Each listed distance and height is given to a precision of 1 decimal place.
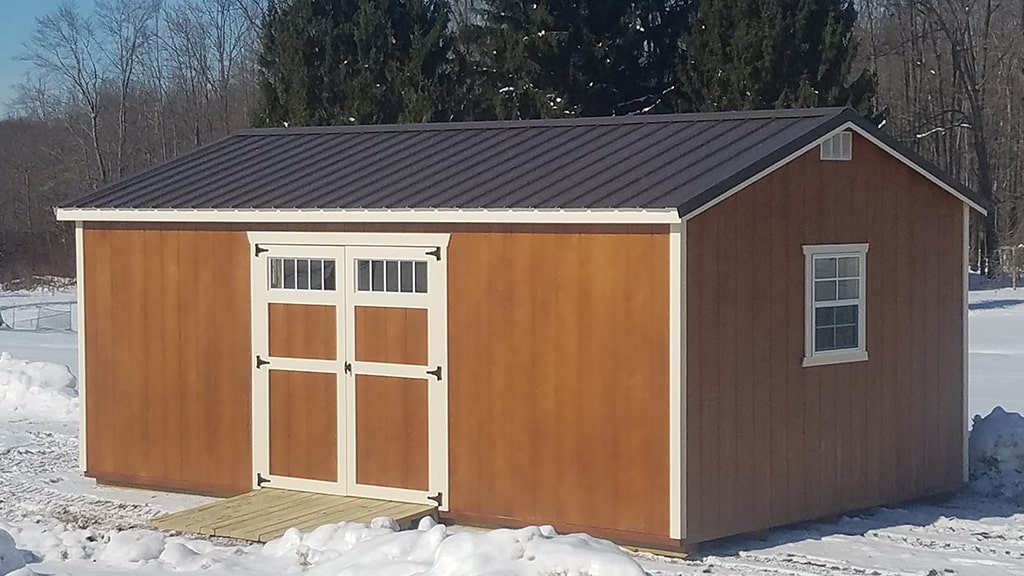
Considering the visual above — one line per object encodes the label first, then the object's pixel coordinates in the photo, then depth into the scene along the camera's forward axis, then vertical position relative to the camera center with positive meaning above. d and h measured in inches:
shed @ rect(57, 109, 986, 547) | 391.9 -18.4
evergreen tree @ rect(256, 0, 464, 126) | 1237.1 +167.8
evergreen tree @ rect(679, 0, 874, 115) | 1148.5 +158.2
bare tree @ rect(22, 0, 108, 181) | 2110.7 +250.5
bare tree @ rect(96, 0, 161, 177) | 2202.3 +301.1
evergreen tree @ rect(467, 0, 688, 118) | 1202.6 +165.7
